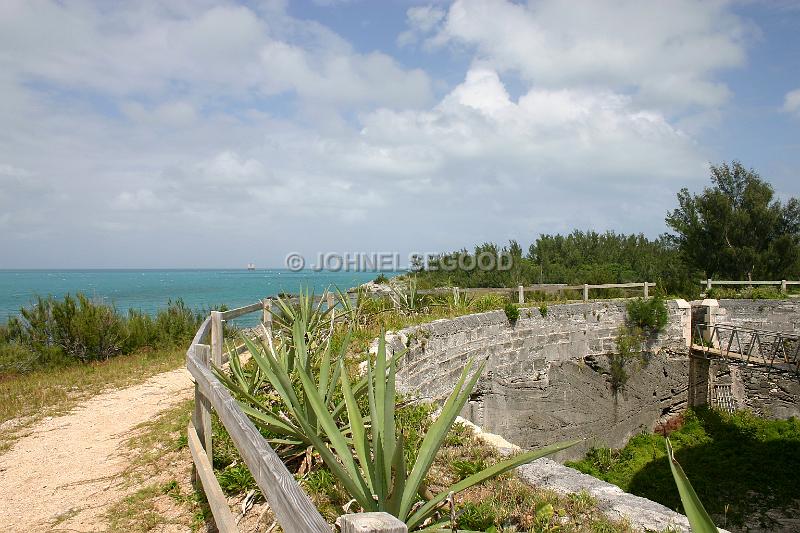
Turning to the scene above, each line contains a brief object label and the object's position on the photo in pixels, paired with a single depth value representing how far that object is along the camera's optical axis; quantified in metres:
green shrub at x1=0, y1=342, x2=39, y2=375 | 9.37
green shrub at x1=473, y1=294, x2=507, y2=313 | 11.00
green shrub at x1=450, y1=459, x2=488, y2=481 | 3.83
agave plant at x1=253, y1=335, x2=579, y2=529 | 2.39
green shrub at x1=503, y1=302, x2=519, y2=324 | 10.60
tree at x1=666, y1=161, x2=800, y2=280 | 21.61
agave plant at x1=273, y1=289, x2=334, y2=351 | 7.45
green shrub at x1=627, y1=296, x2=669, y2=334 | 12.88
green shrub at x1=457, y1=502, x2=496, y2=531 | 3.13
